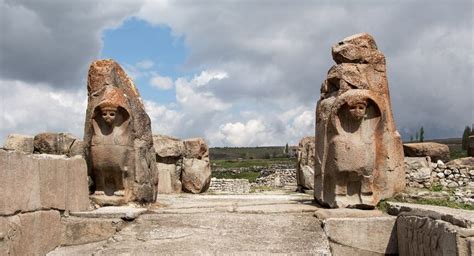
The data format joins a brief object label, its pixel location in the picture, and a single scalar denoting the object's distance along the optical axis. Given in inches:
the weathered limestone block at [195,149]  551.8
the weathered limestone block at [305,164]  552.1
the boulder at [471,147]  556.2
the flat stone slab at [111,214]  260.1
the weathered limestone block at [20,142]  438.5
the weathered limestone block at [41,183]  198.1
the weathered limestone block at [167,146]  526.0
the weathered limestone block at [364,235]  249.9
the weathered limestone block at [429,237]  171.3
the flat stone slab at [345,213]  263.0
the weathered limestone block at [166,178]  510.6
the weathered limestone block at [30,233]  195.5
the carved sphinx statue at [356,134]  276.5
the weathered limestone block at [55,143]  448.8
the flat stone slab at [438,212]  179.1
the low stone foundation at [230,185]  791.1
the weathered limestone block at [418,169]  390.7
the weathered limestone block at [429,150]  489.7
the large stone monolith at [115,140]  292.8
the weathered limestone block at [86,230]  252.2
